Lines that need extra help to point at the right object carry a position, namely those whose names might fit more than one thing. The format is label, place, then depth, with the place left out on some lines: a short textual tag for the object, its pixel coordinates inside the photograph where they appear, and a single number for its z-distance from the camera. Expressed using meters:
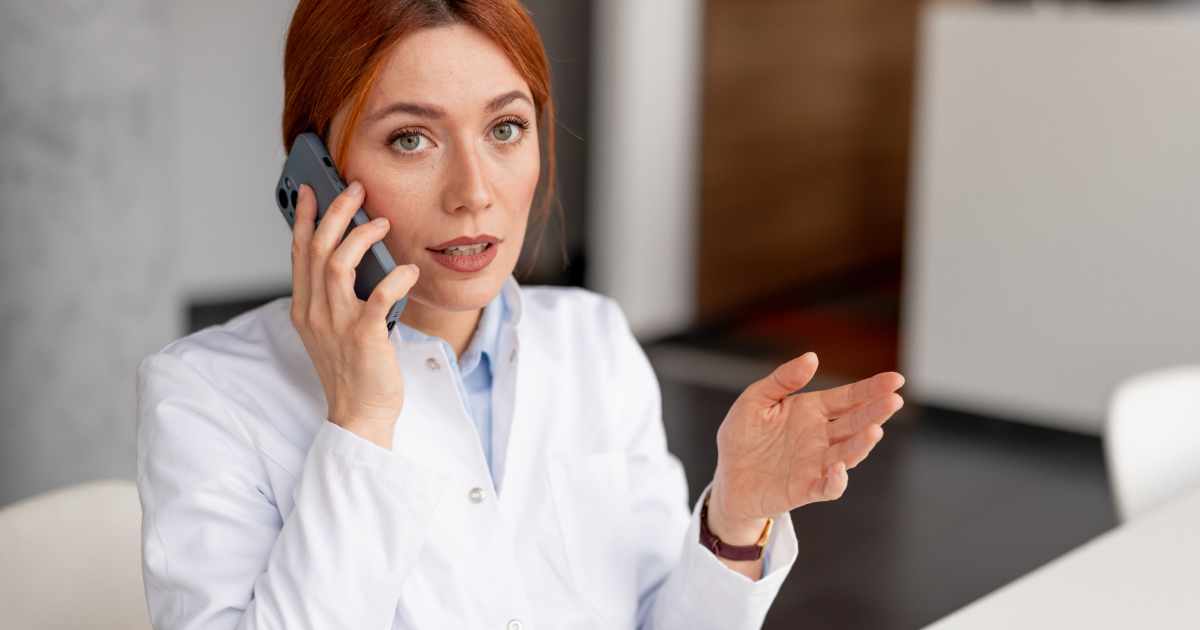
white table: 1.62
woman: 1.51
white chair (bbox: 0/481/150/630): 1.66
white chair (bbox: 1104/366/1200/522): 1.99
